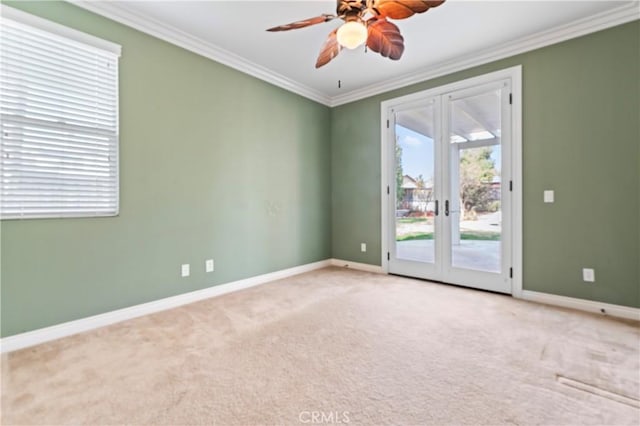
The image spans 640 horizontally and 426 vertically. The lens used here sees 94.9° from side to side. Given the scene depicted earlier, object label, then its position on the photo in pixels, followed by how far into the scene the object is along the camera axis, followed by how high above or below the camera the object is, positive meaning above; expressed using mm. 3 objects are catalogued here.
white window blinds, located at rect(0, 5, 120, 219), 2074 +702
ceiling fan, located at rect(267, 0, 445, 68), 1760 +1213
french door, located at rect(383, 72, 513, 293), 3307 +271
